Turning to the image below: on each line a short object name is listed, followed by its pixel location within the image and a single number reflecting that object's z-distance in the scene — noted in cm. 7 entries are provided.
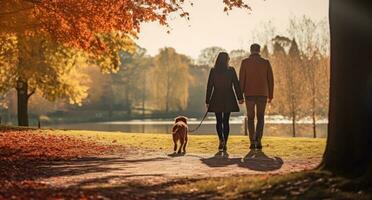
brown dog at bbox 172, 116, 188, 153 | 1402
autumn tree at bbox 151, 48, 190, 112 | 7800
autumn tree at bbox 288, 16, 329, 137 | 4116
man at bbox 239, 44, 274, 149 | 1328
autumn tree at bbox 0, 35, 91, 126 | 2961
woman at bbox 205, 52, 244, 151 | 1342
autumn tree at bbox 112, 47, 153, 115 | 9844
